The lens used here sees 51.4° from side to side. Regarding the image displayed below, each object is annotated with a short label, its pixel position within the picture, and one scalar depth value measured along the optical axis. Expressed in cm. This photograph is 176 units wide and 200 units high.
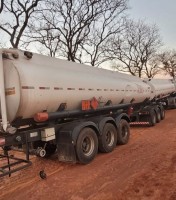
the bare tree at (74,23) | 1969
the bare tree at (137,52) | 3124
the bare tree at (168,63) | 4059
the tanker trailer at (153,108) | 1002
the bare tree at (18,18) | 1590
